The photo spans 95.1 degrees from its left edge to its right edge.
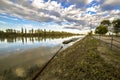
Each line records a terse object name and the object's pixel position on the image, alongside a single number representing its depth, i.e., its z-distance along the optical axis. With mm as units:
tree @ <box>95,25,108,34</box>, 40560
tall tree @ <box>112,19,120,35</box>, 34138
